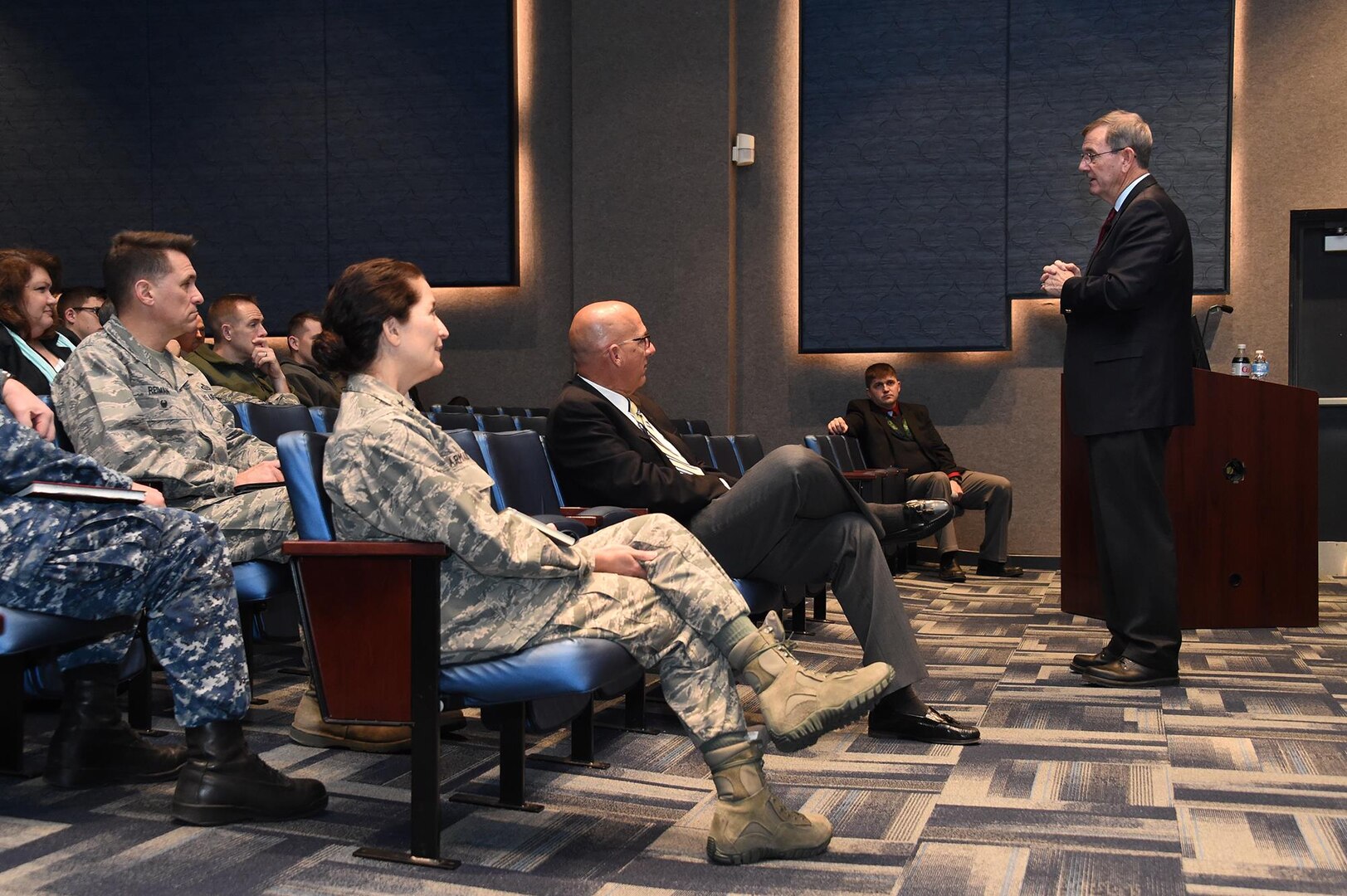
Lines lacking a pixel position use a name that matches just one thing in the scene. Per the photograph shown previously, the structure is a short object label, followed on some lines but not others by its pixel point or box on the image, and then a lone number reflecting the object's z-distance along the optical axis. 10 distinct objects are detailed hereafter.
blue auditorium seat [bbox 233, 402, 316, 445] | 3.44
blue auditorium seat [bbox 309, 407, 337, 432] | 3.69
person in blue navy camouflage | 1.96
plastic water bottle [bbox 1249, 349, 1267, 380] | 6.05
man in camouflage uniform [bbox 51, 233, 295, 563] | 2.71
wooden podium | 3.91
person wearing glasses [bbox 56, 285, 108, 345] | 4.94
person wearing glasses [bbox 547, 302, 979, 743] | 2.62
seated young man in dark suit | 6.16
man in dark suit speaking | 3.32
